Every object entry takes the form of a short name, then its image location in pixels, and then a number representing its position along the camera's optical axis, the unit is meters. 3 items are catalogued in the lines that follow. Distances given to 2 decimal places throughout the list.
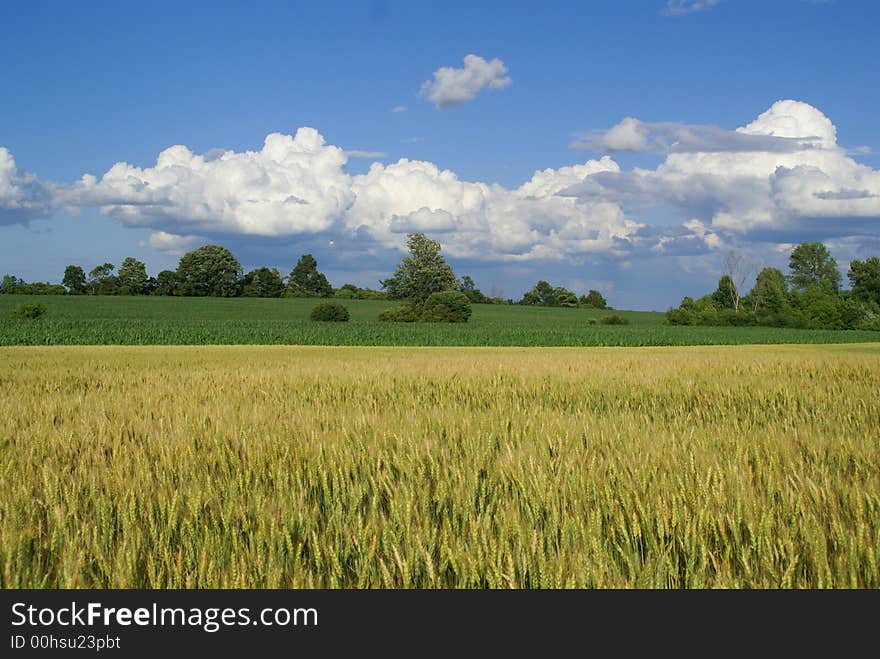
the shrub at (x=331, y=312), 53.88
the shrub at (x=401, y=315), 57.69
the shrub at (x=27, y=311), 46.31
